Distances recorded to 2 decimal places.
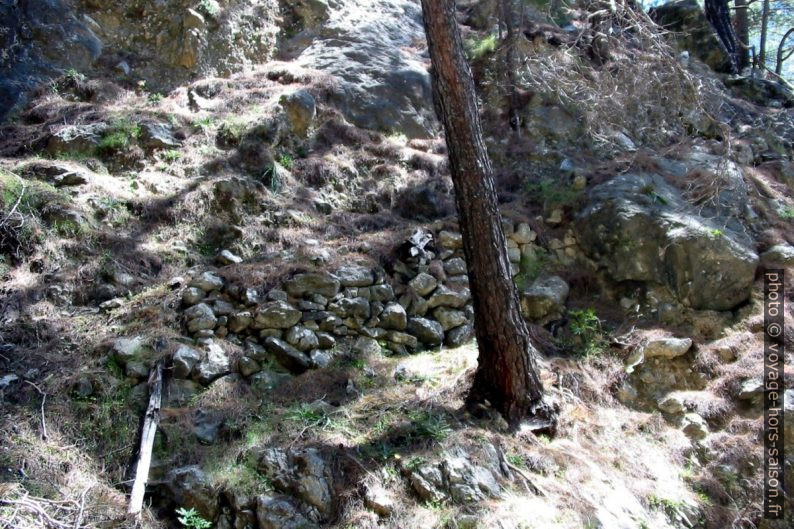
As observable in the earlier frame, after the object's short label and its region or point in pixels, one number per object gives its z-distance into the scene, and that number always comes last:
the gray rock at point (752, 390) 5.44
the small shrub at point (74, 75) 8.23
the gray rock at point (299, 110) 8.48
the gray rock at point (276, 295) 5.56
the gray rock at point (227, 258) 6.13
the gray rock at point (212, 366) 4.84
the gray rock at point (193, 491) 3.70
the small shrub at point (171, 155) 7.34
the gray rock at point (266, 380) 4.94
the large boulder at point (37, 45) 7.94
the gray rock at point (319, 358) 5.28
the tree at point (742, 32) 13.41
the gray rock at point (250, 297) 5.48
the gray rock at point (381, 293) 6.00
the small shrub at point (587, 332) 6.13
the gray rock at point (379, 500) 3.80
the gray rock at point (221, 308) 5.38
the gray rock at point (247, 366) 5.01
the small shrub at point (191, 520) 3.58
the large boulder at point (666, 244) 6.45
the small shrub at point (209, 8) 9.65
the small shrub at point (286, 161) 7.93
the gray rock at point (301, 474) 3.83
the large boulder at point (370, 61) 9.53
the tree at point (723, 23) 13.12
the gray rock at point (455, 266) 6.61
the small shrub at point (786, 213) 7.59
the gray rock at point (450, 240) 6.89
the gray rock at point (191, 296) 5.38
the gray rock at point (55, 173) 6.40
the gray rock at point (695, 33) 12.67
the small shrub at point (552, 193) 7.75
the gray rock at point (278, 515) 3.63
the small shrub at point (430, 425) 4.43
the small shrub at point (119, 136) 7.17
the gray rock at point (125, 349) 4.66
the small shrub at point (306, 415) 4.50
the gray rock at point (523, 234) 7.22
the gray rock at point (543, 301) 6.51
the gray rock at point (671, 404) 5.53
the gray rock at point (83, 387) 4.30
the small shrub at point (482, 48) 10.98
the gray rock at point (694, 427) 5.30
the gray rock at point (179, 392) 4.58
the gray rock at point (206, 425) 4.29
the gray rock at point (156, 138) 7.39
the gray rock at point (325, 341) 5.48
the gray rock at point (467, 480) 3.97
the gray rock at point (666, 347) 5.95
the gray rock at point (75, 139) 6.98
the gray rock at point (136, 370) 4.59
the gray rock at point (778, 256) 6.66
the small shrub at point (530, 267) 6.89
